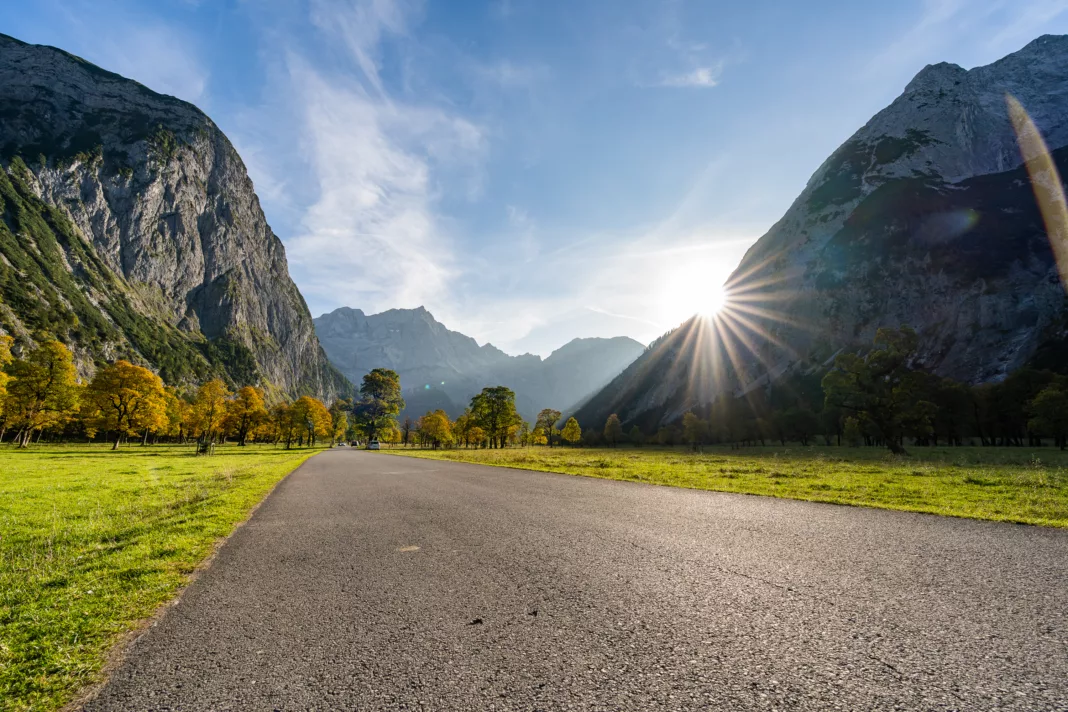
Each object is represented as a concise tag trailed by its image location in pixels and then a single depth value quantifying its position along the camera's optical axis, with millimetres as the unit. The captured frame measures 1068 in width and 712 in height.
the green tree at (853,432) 72500
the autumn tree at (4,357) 39156
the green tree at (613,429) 140500
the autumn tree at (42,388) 43847
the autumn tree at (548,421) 111625
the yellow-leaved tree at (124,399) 47281
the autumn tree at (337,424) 111138
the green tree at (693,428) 107981
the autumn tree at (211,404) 63625
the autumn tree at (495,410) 79500
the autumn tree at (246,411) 70500
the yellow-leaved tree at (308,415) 75188
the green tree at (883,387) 42969
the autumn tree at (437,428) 95938
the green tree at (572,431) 117138
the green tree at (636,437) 140375
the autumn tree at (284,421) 76000
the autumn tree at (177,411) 67738
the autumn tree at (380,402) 93562
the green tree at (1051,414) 48066
